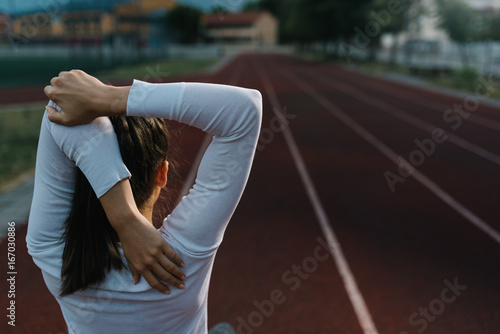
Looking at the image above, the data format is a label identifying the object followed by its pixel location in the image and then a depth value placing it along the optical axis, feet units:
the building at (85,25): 71.61
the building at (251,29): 277.27
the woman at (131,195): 2.70
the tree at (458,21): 72.59
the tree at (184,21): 204.85
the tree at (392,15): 95.61
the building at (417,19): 93.20
